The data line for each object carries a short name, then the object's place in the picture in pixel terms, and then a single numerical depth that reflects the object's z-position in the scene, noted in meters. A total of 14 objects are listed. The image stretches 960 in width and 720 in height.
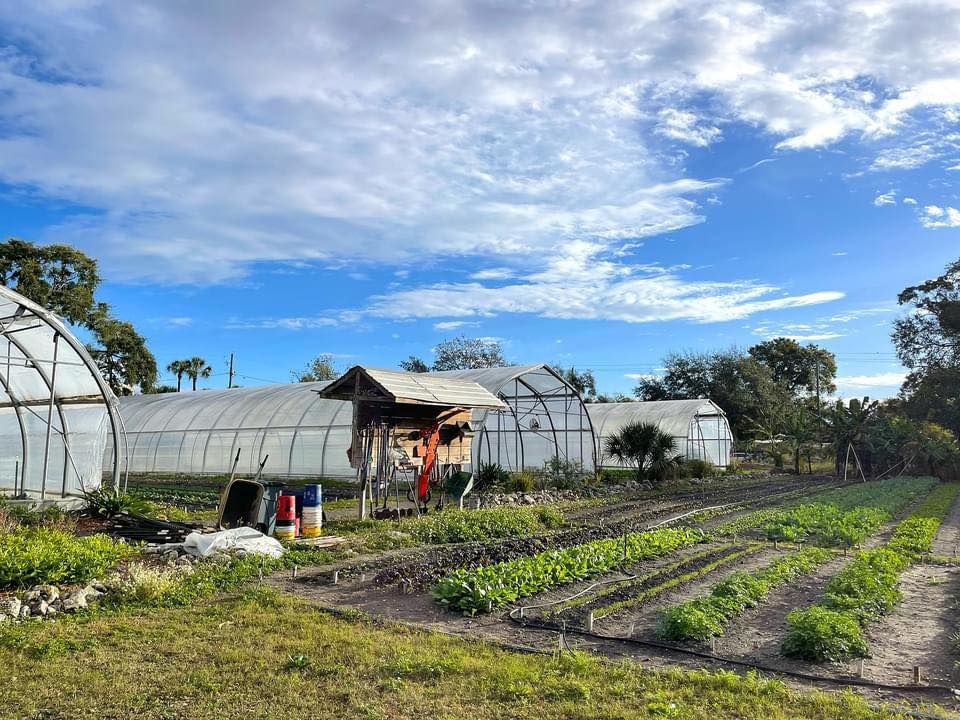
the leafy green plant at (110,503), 13.85
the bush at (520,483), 22.22
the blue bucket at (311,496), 12.81
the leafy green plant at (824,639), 6.54
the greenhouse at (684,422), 37.16
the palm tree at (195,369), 59.81
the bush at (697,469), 31.27
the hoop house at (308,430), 25.08
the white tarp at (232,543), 10.48
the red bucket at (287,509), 12.31
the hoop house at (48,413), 15.65
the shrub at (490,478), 21.88
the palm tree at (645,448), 27.71
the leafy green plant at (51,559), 8.37
